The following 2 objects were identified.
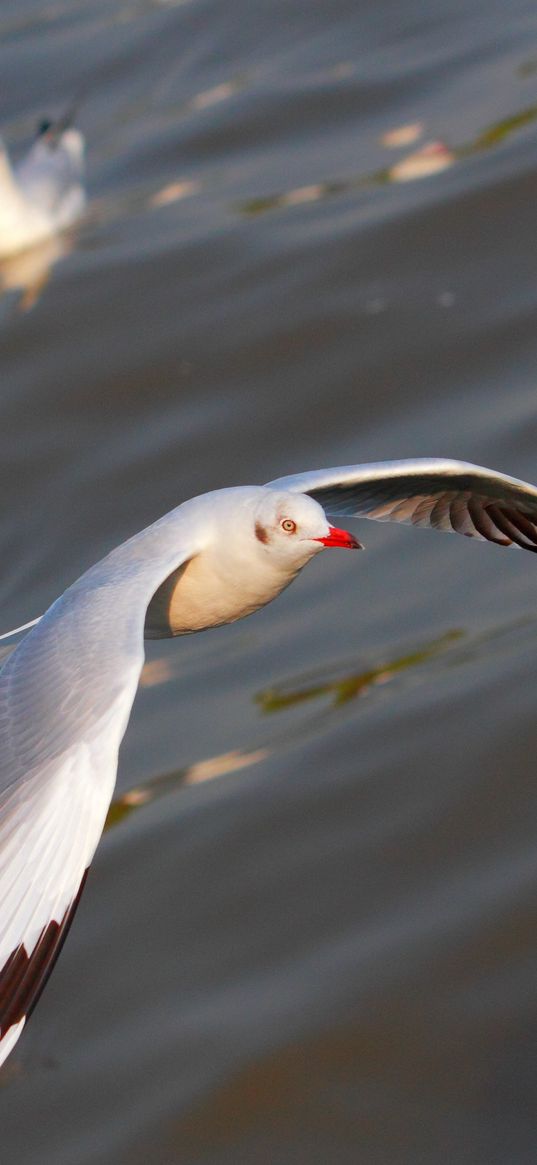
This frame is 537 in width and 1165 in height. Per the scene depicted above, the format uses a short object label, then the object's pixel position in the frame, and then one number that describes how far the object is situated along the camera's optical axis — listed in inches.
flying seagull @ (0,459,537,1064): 302.2
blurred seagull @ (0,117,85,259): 974.4
